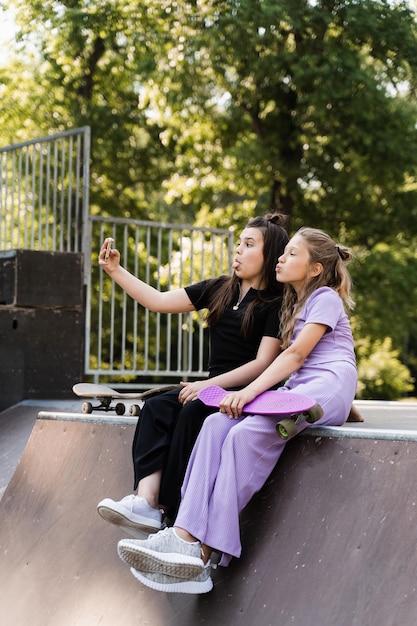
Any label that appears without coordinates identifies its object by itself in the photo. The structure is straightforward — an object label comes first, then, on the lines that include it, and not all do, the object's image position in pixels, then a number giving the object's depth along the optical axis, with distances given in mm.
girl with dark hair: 3703
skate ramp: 3137
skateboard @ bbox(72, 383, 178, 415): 4582
